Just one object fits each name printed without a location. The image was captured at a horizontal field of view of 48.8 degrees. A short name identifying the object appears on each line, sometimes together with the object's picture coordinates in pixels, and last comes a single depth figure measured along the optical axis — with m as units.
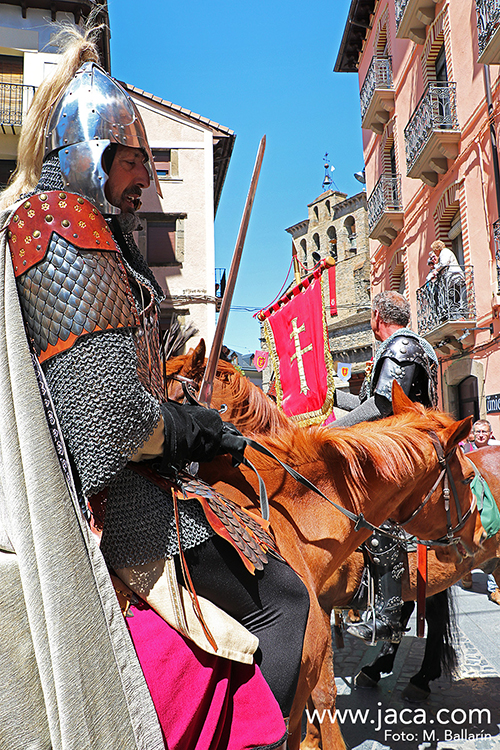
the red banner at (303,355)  3.79
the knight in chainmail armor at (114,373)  1.21
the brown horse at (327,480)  1.79
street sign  10.83
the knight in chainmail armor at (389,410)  3.26
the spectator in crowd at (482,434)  7.69
